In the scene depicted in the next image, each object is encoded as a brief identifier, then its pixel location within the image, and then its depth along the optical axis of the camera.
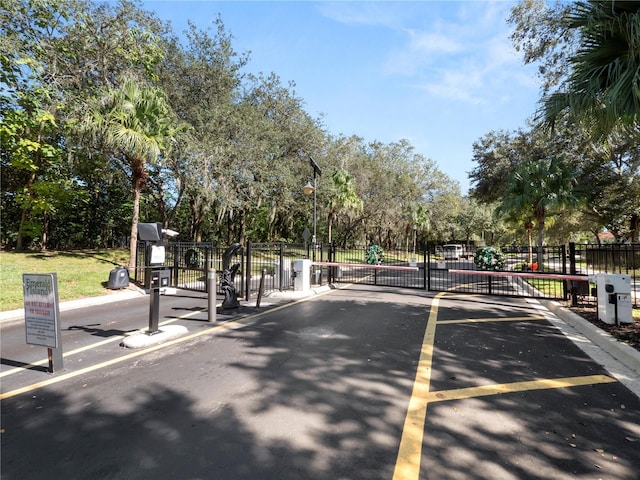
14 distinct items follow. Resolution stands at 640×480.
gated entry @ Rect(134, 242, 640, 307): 9.02
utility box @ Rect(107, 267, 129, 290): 10.80
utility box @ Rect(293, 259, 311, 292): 10.49
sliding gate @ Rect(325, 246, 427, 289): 13.18
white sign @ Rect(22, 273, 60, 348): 3.98
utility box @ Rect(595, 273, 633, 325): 5.98
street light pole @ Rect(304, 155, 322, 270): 11.84
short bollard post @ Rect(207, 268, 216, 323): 6.61
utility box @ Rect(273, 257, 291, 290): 10.92
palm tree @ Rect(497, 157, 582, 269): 16.45
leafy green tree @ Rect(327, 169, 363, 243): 27.73
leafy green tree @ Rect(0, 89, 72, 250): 12.63
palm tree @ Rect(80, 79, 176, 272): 12.12
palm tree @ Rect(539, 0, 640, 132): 4.61
